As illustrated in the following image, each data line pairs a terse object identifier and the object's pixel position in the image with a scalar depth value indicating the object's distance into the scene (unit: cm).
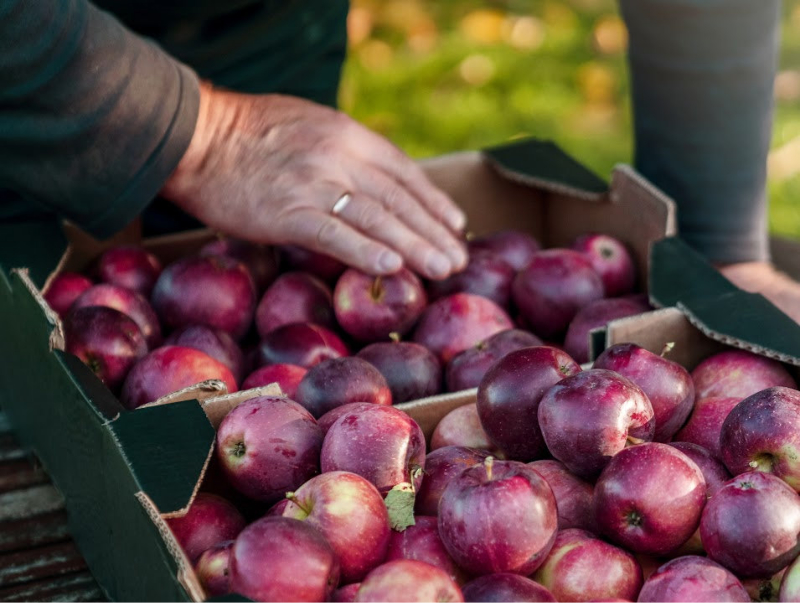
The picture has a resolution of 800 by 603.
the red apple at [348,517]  106
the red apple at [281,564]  97
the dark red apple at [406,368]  152
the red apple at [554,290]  174
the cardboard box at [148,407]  112
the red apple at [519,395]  122
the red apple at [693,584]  100
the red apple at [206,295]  175
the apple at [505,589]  98
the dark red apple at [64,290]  177
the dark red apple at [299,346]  159
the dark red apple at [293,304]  177
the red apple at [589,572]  107
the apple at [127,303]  169
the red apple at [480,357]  151
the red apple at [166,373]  145
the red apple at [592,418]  114
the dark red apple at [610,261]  187
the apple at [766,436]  114
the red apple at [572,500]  117
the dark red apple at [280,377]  149
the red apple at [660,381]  127
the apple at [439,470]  119
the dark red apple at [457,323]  166
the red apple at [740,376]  140
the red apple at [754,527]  103
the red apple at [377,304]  171
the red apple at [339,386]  133
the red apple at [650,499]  108
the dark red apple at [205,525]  115
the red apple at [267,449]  119
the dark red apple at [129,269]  186
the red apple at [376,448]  116
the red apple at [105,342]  152
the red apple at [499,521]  102
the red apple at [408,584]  94
